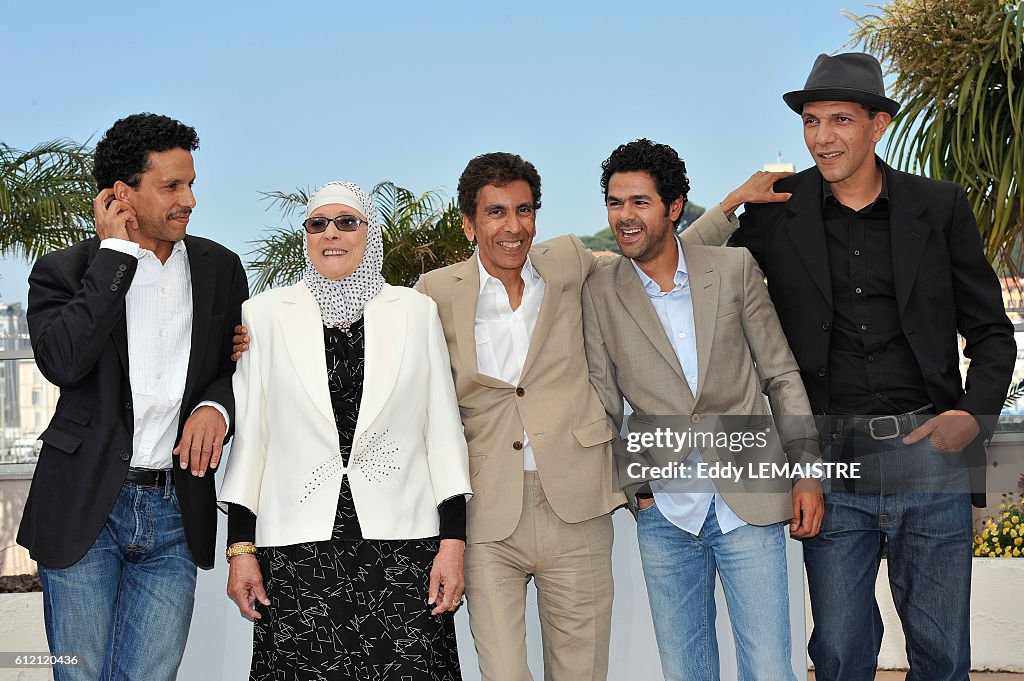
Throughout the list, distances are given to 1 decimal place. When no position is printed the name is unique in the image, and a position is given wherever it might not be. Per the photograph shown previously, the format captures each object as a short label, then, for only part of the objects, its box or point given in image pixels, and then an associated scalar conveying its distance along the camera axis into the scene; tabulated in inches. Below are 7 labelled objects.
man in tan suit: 113.7
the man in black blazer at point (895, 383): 114.6
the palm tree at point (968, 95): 234.2
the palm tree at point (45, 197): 288.0
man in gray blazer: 114.0
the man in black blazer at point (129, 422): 100.2
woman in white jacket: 103.7
